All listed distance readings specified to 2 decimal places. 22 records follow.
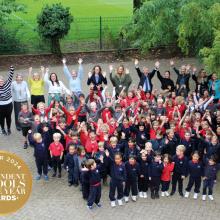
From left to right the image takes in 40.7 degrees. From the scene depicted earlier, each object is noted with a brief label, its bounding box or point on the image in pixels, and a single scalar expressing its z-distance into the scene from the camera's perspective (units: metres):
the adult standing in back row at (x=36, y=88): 8.32
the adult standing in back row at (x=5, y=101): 7.90
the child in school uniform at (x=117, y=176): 6.21
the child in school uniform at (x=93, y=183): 5.97
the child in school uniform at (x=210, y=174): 6.34
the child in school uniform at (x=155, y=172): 6.33
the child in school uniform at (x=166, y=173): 6.34
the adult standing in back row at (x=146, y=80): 8.92
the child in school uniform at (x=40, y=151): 6.68
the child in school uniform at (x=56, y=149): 6.70
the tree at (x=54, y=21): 11.89
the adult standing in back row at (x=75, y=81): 8.58
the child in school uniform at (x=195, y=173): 6.35
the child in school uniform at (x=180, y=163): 6.38
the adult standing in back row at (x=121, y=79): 8.85
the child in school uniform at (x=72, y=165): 6.55
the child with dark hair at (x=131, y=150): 6.57
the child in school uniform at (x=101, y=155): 6.44
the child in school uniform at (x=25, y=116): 7.49
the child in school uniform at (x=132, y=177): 6.31
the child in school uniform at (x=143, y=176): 6.37
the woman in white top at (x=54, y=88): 8.33
